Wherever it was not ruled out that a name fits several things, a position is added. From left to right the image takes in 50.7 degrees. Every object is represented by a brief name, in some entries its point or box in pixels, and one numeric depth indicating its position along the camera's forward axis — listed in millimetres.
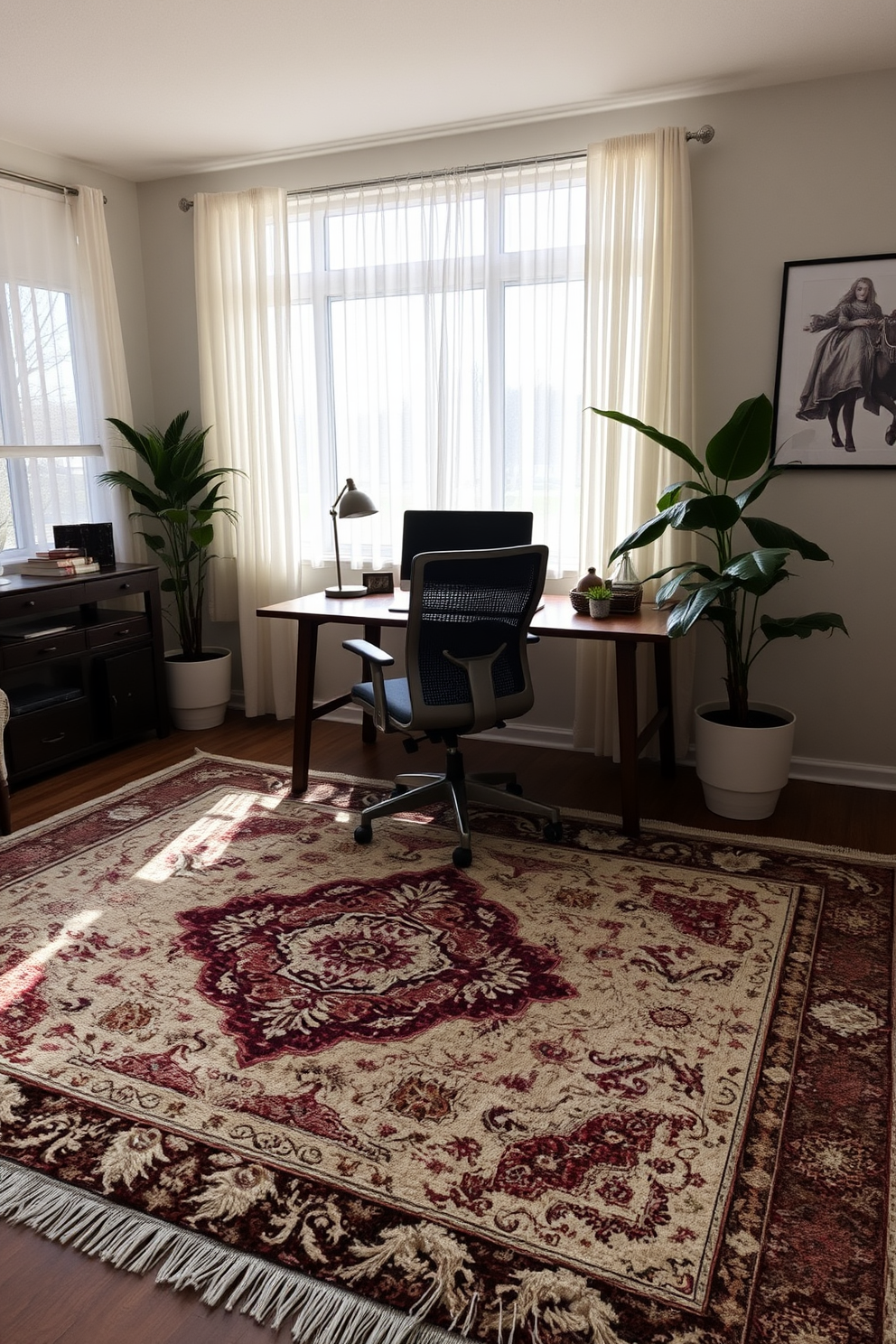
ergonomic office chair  2959
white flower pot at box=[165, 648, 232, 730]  4723
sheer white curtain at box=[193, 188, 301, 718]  4539
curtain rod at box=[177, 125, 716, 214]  3664
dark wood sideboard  3895
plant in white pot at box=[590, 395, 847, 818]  3145
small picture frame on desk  4008
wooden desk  3275
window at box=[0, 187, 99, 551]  4238
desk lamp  3712
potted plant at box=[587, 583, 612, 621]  3471
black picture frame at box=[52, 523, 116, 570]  4363
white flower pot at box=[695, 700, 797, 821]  3396
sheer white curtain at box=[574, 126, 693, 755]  3730
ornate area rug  1590
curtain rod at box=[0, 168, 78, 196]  4179
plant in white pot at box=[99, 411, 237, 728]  4586
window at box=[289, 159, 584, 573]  4074
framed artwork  3559
